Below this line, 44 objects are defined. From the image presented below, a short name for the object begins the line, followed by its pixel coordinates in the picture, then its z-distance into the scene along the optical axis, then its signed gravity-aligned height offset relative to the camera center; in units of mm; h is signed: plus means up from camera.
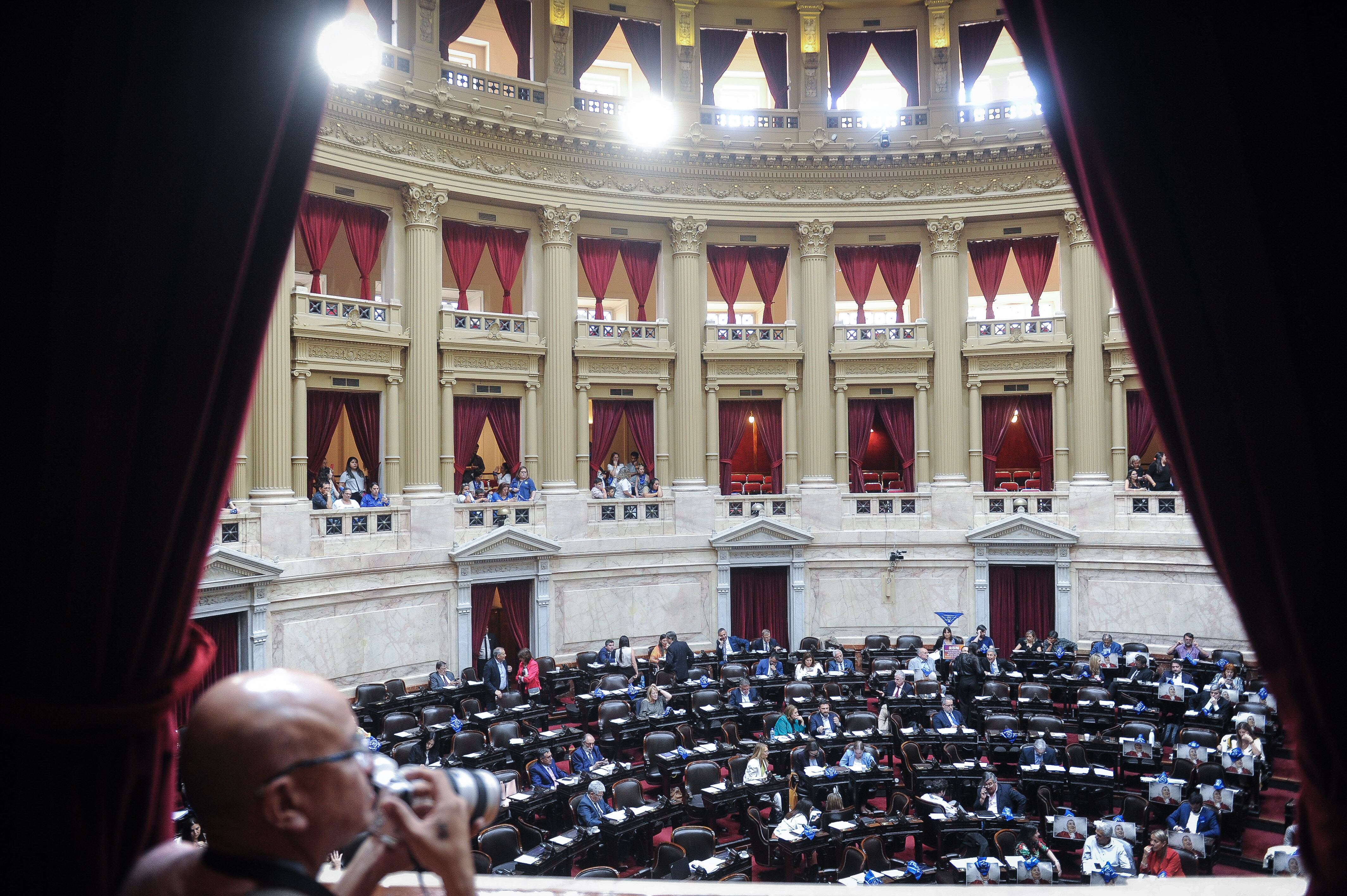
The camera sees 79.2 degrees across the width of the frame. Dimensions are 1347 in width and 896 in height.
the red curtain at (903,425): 22594 +1006
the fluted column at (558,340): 20312 +3184
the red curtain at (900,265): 22938 +5548
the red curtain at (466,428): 19828 +951
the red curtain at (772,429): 22469 +937
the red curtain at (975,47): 22031 +11227
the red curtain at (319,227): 17703 +5323
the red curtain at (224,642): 14070 -3073
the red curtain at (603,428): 21500 +1002
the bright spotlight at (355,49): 16297 +8622
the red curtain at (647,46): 21516 +11110
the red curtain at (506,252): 20609 +5462
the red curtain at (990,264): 22719 +5519
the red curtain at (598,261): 21609 +5447
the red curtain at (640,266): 21938 +5384
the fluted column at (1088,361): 21125 +2546
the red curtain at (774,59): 22422 +11168
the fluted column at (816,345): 21906 +3196
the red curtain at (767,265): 22734 +5536
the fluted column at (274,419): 15750 +1000
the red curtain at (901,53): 22469 +11282
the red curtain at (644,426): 21828 +1044
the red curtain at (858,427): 22562 +955
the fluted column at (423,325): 18656 +3310
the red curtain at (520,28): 20125 +10907
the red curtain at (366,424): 18453 +1030
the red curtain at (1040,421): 22188 +1059
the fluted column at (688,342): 21531 +3257
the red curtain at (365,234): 18484 +5393
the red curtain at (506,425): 20266 +1043
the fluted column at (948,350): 21828 +3005
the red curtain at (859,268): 22969 +5503
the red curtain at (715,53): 22047 +11160
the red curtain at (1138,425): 21281 +866
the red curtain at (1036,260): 22375 +5524
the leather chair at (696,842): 9359 -4359
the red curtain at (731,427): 22391 +1017
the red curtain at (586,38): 21000 +11093
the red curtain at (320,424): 17812 +1003
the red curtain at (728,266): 22609 +5500
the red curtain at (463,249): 20062 +5445
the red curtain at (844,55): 22516 +11263
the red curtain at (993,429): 22172 +854
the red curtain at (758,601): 21109 -3578
